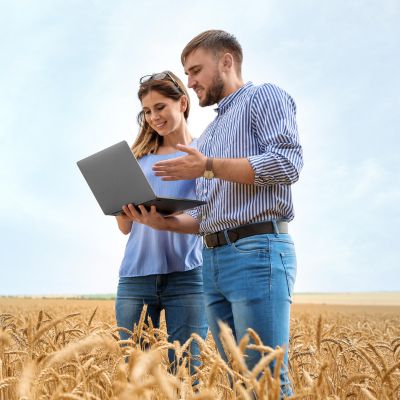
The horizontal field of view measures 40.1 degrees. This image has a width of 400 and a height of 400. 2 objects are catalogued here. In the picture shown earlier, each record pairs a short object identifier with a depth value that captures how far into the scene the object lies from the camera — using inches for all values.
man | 96.1
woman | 139.9
